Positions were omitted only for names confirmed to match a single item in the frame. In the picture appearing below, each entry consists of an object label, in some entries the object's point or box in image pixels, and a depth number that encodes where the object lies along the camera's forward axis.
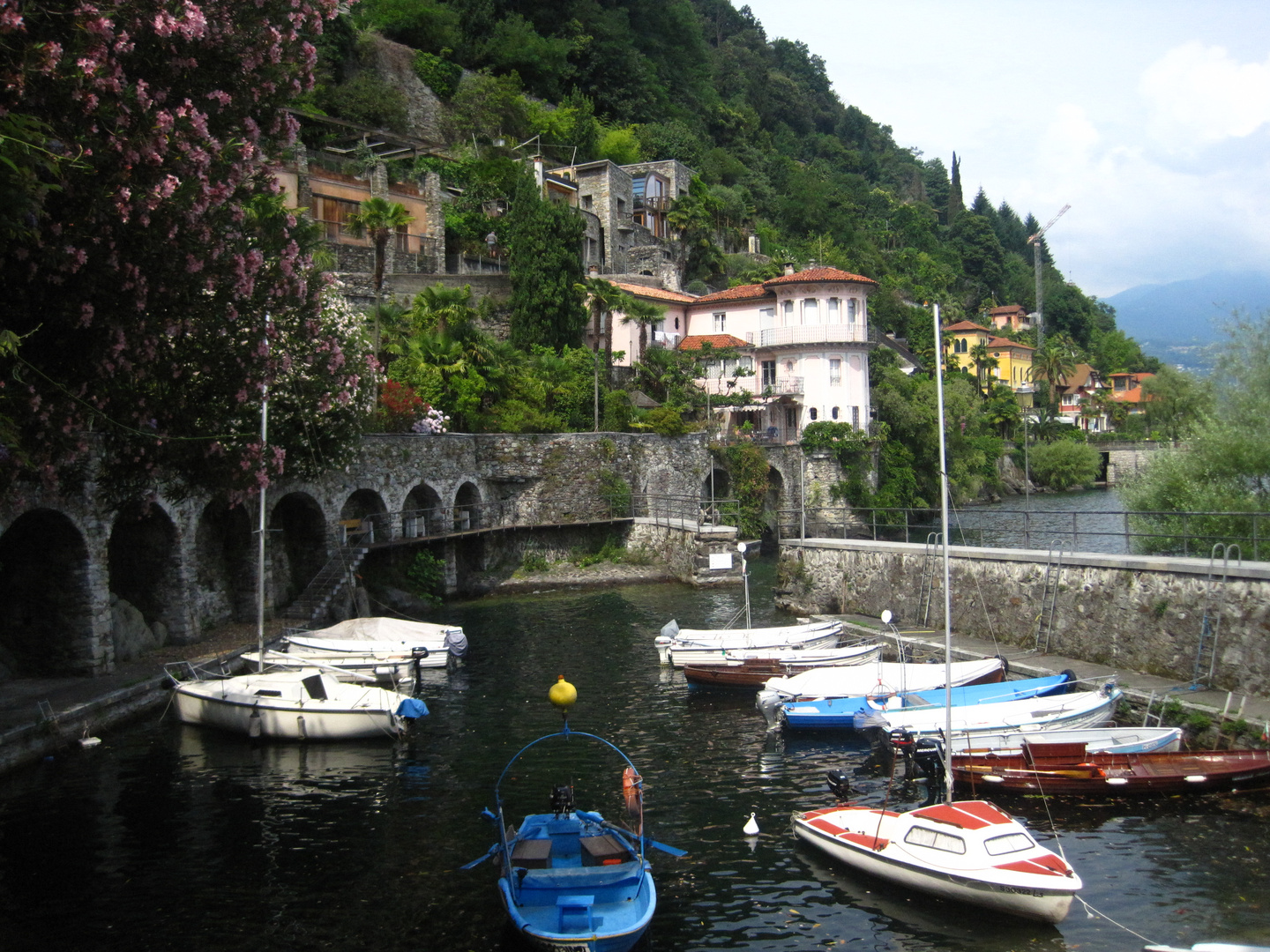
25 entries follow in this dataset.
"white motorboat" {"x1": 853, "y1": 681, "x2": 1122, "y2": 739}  16.53
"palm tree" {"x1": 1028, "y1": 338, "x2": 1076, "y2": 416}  92.50
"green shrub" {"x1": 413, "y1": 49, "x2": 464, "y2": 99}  67.19
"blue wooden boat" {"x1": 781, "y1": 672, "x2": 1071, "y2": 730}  18.31
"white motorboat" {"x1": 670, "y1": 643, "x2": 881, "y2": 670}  22.95
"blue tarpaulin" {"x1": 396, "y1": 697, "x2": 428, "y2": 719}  19.48
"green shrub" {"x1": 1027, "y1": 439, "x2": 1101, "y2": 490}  79.81
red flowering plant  37.41
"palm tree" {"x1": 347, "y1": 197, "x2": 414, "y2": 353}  39.25
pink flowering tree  10.39
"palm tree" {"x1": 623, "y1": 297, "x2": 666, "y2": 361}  51.22
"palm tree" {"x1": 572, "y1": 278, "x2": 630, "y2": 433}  48.97
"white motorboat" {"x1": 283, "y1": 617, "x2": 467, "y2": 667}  24.69
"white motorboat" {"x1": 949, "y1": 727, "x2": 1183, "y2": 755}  15.30
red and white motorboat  11.19
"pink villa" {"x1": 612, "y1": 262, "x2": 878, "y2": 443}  52.84
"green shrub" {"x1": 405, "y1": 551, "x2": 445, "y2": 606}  36.03
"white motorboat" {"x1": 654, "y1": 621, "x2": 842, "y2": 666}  24.20
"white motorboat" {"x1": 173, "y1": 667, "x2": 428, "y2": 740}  19.45
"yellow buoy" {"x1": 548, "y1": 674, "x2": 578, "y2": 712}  12.12
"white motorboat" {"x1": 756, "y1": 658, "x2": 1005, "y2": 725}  19.84
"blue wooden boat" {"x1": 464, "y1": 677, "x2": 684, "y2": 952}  10.42
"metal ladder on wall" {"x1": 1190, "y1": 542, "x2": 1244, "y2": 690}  17.19
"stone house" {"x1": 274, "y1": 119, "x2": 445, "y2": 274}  48.25
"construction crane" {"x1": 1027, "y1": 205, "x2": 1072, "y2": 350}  113.79
